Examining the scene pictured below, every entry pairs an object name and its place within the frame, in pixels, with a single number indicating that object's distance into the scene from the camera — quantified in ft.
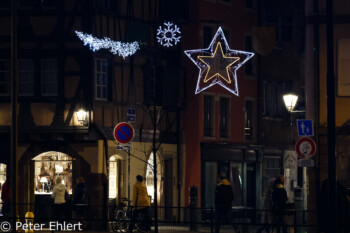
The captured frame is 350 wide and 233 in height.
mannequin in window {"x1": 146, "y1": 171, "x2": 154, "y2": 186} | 146.61
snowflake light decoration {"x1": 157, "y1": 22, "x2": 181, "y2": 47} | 141.59
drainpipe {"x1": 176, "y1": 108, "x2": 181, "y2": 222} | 152.91
